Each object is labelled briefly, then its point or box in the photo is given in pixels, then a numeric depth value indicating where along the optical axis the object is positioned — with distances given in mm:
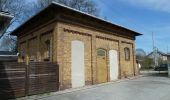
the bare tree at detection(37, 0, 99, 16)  19232
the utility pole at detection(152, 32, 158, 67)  31178
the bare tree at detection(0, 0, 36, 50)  17312
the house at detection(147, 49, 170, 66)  31614
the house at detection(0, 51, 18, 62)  9565
